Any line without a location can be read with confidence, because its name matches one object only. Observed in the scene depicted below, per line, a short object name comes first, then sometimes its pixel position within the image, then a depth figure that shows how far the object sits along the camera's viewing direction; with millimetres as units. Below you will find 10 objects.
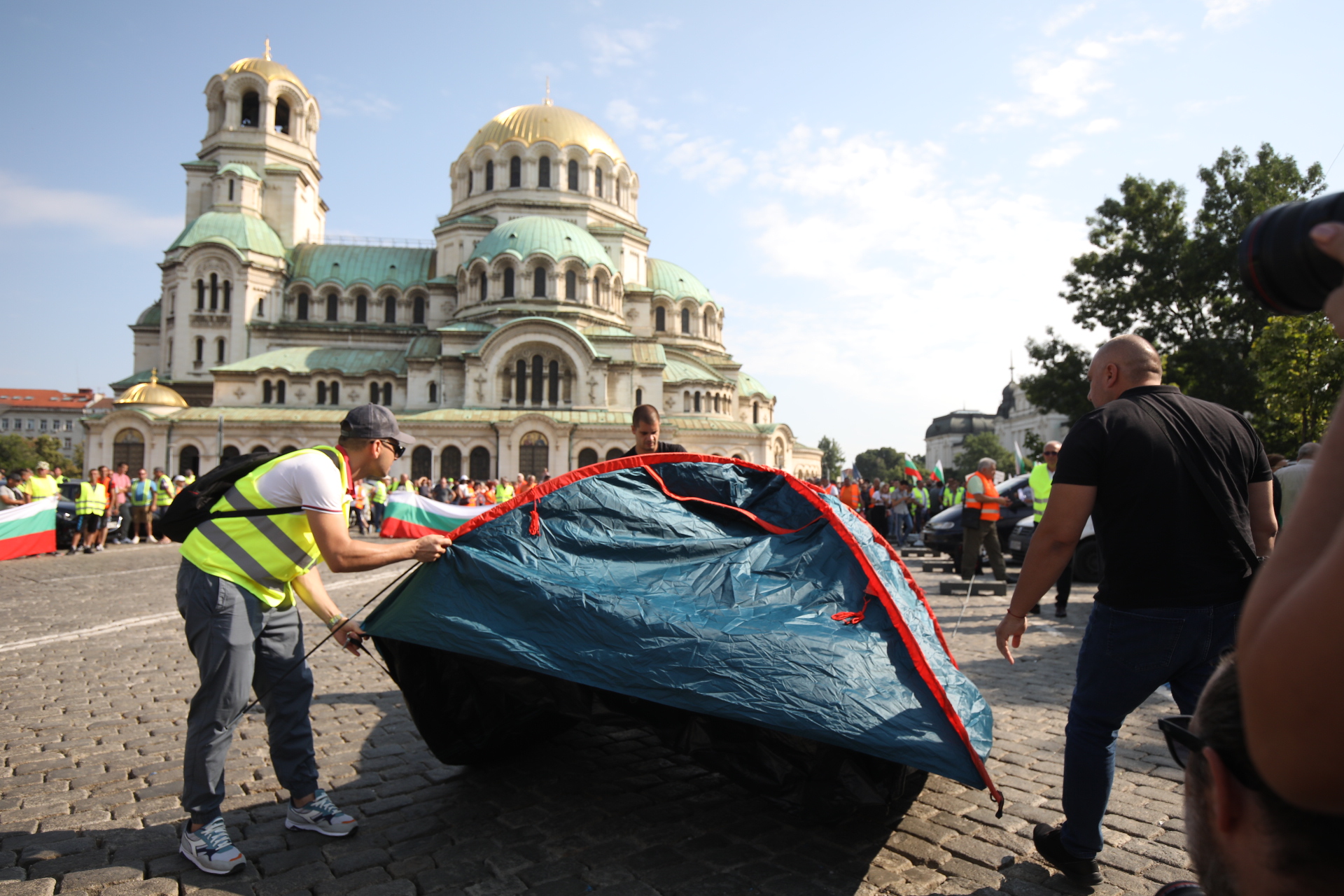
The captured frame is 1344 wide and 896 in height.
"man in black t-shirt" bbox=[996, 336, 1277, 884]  3014
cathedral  41469
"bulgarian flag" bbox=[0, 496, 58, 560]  14562
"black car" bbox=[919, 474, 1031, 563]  14141
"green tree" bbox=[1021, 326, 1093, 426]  28516
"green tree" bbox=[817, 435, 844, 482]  119812
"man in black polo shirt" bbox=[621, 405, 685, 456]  6133
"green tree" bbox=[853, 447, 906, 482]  124500
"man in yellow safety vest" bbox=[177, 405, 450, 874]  3273
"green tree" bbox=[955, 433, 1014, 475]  92000
